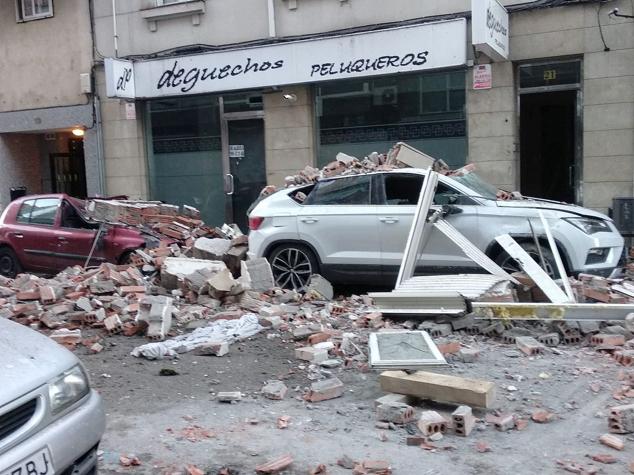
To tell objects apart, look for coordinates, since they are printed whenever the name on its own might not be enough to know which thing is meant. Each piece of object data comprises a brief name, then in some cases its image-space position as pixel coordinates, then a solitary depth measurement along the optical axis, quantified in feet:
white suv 26.32
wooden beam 15.06
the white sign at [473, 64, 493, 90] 38.52
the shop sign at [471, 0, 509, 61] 33.30
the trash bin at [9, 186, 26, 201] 55.98
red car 34.55
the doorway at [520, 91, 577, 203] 41.60
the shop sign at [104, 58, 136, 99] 45.21
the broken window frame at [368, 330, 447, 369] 16.49
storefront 40.14
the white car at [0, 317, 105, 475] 9.66
